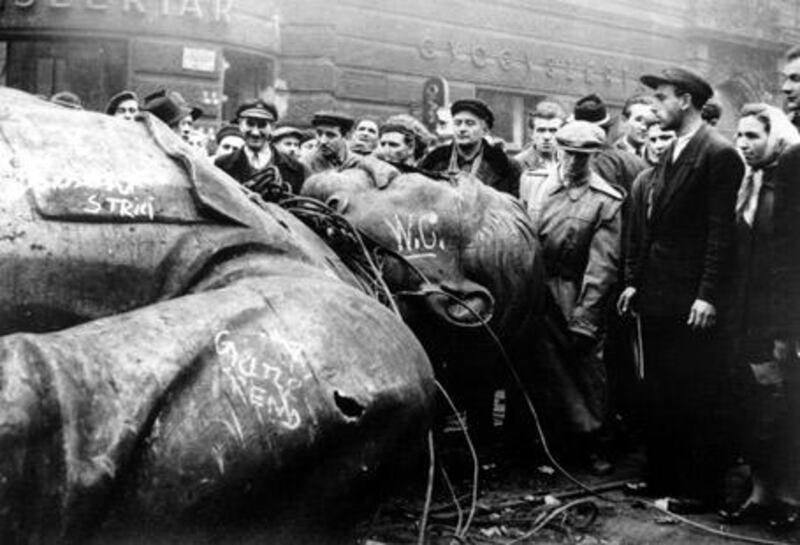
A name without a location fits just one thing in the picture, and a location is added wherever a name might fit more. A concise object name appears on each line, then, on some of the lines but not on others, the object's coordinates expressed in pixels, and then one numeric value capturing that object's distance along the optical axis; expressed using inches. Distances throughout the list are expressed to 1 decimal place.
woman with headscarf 180.4
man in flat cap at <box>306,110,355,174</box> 322.3
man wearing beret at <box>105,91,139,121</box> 300.2
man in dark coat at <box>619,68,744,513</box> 195.2
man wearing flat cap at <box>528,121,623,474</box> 225.9
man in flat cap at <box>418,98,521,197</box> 255.0
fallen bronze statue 83.4
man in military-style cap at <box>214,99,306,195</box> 268.1
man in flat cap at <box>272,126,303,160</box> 342.3
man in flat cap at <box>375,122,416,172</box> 274.4
